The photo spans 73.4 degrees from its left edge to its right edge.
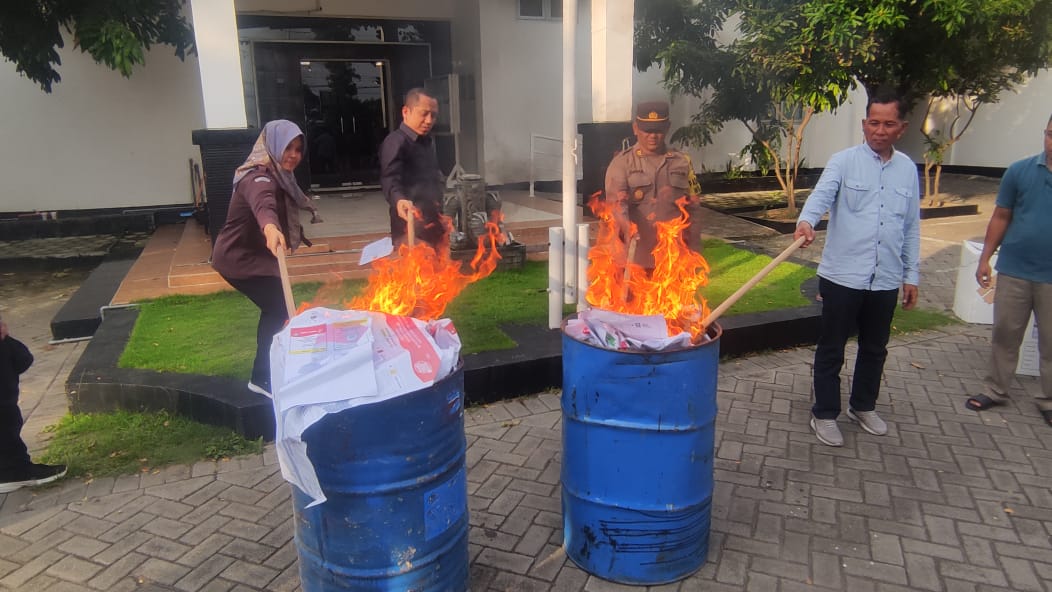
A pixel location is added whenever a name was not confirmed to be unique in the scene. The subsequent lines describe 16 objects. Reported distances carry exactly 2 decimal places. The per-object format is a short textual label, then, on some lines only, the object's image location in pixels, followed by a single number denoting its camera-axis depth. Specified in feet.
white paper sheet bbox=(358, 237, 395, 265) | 10.51
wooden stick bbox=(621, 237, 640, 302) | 11.78
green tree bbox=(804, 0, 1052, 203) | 27.73
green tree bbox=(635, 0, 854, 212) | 29.66
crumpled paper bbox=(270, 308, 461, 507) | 7.18
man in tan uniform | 14.57
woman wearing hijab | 12.66
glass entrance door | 39.09
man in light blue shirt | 12.37
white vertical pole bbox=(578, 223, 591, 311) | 17.48
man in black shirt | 15.81
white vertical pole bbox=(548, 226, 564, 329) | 17.07
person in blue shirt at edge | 13.96
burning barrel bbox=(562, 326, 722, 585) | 8.84
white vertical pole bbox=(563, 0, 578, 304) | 16.84
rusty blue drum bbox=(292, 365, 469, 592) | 7.87
